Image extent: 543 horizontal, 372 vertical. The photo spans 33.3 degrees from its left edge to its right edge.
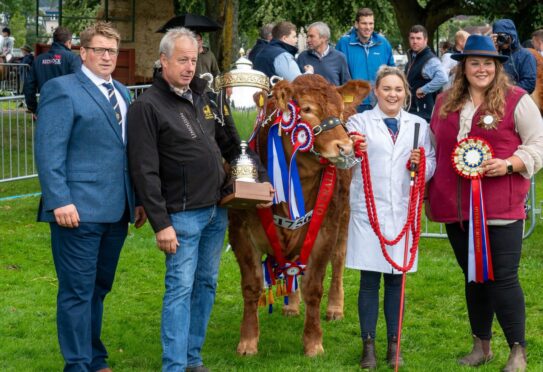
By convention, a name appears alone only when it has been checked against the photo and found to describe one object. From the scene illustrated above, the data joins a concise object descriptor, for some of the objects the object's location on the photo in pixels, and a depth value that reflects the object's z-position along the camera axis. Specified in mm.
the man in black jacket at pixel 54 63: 13234
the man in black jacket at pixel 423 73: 12117
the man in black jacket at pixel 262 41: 11131
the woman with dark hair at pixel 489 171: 5555
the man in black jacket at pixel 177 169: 5062
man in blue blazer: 4996
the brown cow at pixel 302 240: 6020
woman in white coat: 5773
